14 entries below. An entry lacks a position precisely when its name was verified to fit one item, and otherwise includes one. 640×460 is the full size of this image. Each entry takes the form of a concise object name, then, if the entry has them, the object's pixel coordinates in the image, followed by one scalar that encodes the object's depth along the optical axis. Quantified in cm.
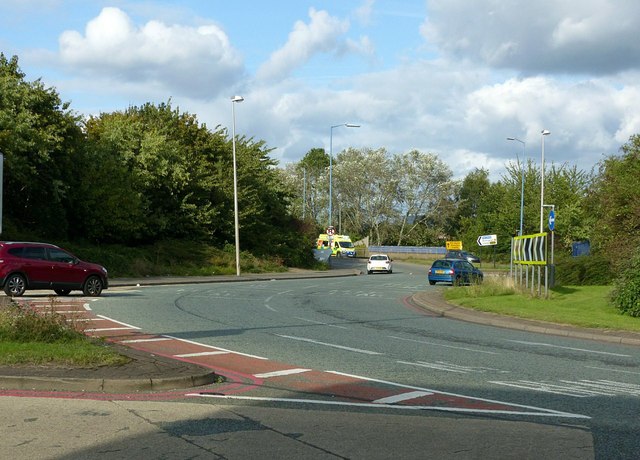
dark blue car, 4084
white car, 5897
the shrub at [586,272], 3531
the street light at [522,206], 6086
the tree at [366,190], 9381
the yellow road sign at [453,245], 7926
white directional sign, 3772
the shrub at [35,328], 1188
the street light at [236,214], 4744
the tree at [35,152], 3682
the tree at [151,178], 4500
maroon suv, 2517
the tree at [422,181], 9369
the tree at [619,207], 3466
